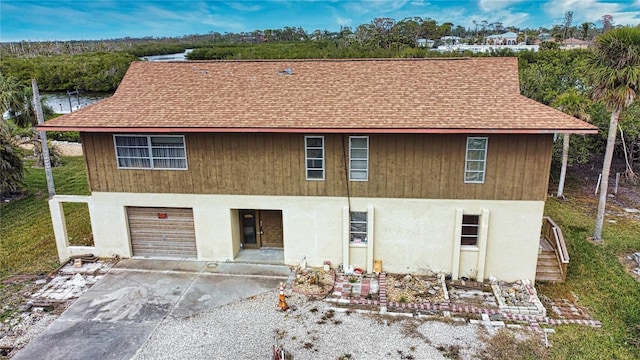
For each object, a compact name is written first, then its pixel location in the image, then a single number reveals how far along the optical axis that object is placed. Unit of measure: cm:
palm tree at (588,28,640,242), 1360
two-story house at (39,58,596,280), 1185
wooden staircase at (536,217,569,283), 1282
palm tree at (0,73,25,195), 1925
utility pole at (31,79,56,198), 1387
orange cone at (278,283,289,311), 1105
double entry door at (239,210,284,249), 1416
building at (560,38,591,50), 8522
